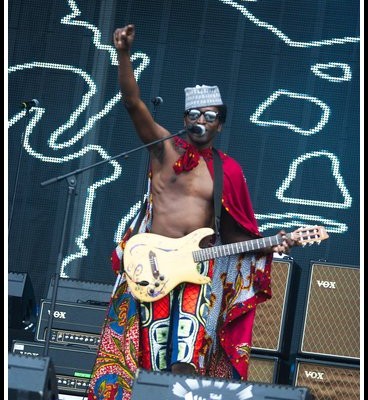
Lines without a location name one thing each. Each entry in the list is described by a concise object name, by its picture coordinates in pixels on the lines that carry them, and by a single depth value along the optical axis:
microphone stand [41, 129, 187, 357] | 13.82
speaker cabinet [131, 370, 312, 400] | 10.55
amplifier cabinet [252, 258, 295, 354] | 17.70
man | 13.62
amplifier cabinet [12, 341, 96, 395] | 16.80
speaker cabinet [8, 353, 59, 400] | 10.69
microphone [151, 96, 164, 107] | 16.52
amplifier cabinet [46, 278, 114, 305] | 17.55
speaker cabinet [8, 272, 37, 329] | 17.44
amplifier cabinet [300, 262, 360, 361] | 17.64
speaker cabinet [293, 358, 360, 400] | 17.62
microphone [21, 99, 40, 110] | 17.05
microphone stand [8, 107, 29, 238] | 18.05
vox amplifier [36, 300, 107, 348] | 17.22
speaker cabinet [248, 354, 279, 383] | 17.77
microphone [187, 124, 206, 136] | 13.68
